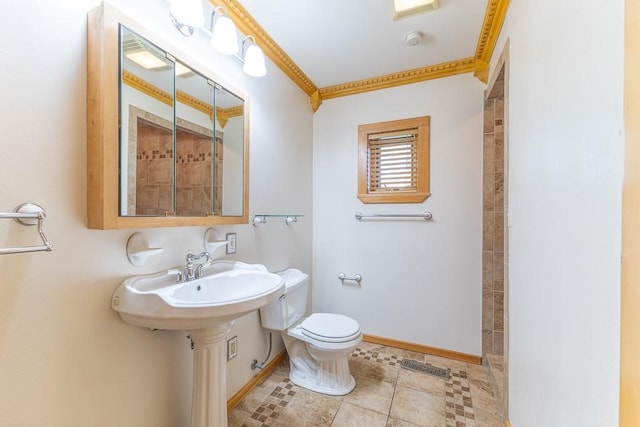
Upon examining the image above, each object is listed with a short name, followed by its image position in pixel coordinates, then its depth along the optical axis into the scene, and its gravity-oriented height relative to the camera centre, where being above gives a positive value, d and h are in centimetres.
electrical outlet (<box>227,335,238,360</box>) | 154 -80
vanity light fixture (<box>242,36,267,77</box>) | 152 +88
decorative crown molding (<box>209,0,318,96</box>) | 151 +116
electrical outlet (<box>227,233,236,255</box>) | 155 -19
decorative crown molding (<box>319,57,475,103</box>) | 205 +114
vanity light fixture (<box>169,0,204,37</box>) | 109 +84
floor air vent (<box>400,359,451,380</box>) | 189 -115
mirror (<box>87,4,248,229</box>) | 91 +33
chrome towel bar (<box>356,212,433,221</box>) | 214 -2
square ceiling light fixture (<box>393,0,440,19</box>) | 148 +119
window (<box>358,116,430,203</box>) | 217 +45
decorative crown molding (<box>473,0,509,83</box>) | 148 +115
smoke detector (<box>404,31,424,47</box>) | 173 +116
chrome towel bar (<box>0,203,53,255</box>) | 70 -2
